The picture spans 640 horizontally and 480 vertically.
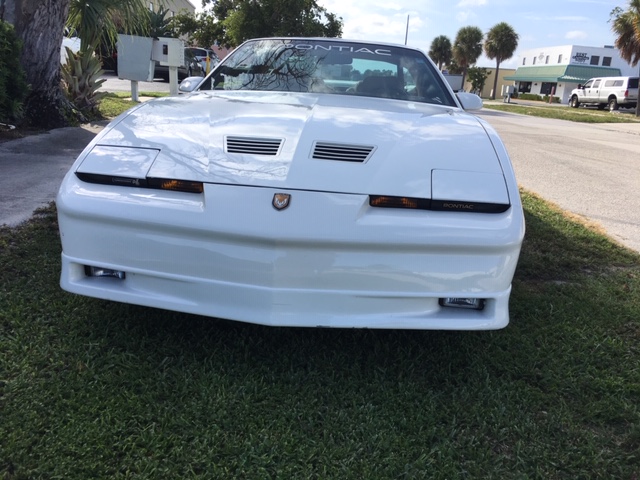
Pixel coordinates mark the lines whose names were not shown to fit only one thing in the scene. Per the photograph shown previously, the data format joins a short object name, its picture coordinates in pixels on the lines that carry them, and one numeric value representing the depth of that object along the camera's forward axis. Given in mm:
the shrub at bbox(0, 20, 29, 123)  6121
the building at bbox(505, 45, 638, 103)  53656
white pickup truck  29578
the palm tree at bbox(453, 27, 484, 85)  61438
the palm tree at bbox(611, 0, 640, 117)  27258
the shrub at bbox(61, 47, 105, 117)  8750
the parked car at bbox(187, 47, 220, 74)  23938
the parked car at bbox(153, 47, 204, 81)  21911
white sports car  1936
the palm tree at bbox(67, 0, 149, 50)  8094
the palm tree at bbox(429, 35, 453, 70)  69100
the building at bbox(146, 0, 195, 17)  44588
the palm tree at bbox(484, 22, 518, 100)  58156
